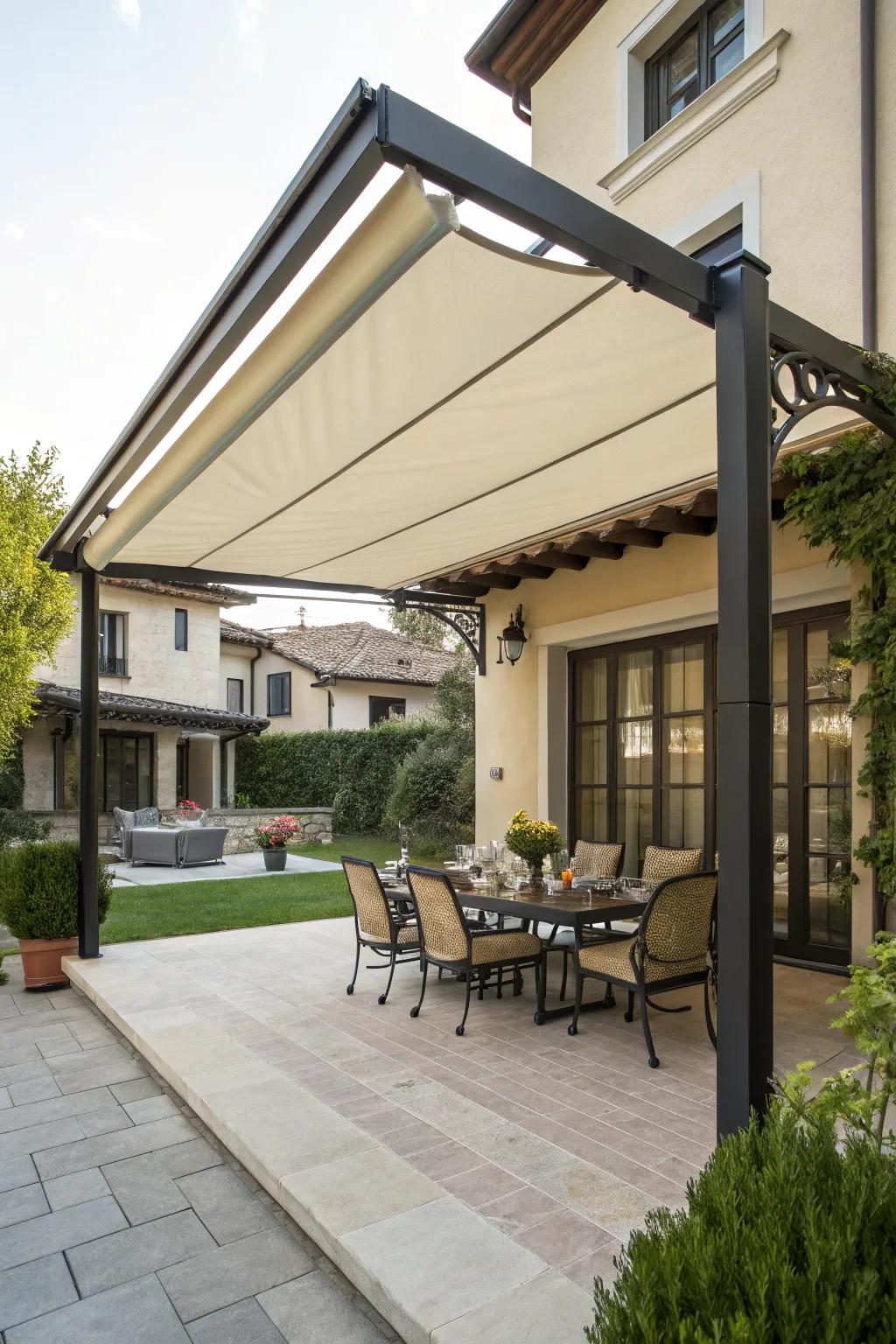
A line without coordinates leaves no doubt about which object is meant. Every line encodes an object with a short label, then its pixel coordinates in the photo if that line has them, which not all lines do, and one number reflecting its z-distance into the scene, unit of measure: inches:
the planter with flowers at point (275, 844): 536.4
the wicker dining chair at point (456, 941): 195.8
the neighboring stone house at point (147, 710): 693.9
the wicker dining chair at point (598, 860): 263.1
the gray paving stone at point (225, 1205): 119.0
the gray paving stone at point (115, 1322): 96.4
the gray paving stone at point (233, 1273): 102.9
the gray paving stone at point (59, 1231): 114.5
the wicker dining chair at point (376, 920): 215.8
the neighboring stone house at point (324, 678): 945.5
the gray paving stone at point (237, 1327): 95.6
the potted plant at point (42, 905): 251.3
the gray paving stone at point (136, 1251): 108.4
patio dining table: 192.1
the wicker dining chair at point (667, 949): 179.6
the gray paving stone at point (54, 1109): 156.3
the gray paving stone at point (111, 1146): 139.0
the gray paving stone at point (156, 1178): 125.1
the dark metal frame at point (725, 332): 85.2
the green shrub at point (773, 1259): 49.7
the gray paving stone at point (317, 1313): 96.3
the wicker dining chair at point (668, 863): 241.0
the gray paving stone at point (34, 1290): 101.7
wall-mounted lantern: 338.3
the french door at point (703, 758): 240.1
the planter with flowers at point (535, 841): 230.1
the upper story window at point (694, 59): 260.7
